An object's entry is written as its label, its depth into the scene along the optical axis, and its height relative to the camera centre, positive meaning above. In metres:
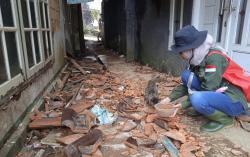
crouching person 2.77 -0.66
